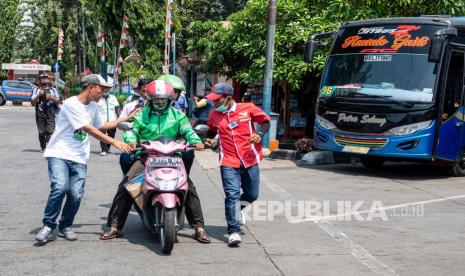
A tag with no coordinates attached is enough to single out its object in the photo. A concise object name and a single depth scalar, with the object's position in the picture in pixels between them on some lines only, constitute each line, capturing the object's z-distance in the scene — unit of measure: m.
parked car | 46.34
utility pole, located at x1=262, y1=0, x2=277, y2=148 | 15.74
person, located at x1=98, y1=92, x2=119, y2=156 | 15.17
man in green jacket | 6.85
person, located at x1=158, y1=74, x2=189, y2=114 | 7.99
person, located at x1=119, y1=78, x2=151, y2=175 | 12.06
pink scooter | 6.38
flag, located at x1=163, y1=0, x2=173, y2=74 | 21.92
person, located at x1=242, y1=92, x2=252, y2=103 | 18.19
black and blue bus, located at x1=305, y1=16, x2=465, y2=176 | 12.46
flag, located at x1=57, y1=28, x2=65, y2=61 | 35.89
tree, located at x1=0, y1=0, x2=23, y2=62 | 56.97
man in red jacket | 6.98
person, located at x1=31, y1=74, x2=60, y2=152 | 14.95
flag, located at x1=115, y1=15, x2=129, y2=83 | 26.27
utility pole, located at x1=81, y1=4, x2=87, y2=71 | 45.57
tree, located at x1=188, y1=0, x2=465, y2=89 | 17.89
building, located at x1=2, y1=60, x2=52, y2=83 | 55.69
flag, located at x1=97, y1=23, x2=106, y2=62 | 32.12
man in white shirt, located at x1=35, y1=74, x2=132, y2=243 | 6.72
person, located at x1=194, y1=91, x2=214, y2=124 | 16.52
